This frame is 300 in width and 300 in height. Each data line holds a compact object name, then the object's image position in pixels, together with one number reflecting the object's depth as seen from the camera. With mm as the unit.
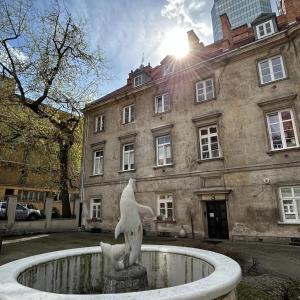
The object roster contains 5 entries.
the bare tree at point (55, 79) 16406
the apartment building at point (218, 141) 13094
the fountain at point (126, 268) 3441
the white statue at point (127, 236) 4562
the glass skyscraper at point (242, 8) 123500
